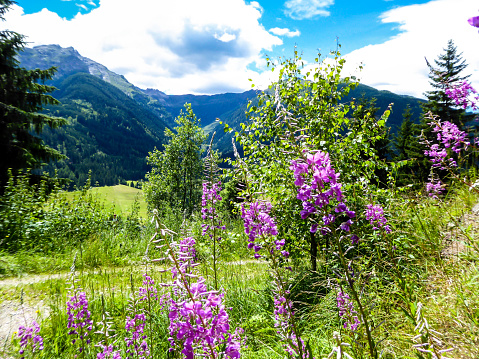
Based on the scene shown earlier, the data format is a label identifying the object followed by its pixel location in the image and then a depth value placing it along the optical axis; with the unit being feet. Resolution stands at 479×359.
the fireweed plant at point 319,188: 5.37
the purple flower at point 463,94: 19.34
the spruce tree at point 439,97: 96.78
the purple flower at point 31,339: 8.89
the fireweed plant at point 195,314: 4.41
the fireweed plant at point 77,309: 9.27
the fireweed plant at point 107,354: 7.80
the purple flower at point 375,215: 10.72
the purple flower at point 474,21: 2.96
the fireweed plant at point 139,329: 9.07
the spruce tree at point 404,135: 121.67
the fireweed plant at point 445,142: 17.98
